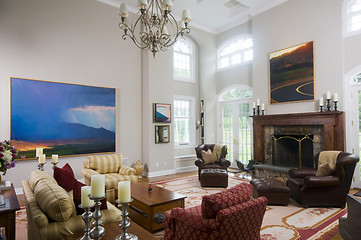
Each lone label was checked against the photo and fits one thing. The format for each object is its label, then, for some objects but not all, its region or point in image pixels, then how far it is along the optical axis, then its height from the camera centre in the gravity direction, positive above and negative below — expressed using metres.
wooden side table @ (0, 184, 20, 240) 2.16 -0.88
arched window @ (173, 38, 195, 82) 7.99 +2.30
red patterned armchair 1.92 -0.83
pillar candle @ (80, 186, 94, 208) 1.63 -0.52
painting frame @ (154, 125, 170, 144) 6.79 -0.24
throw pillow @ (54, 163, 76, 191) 2.97 -0.66
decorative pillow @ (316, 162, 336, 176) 4.07 -0.81
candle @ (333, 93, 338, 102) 5.05 +0.58
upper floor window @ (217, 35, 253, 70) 7.51 +2.49
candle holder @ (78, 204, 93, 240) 1.63 -0.66
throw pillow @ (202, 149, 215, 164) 6.12 -0.86
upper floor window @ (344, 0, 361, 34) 5.16 +2.45
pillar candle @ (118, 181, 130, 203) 1.61 -0.47
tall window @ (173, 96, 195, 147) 7.96 +0.14
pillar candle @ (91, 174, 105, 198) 1.52 -0.40
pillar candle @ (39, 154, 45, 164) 3.68 -0.52
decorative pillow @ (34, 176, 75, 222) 2.00 -0.68
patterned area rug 3.02 -1.46
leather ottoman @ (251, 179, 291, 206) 4.08 -1.23
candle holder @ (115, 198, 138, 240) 1.64 -0.73
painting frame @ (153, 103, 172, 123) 6.76 +0.38
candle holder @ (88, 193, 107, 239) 1.58 -0.73
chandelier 3.34 +1.64
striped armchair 4.24 -0.93
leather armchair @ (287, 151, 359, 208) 3.84 -1.05
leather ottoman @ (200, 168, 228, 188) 5.34 -1.26
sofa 1.96 -0.78
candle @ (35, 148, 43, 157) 3.89 -0.42
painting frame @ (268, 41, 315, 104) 5.69 +1.30
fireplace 5.16 -0.33
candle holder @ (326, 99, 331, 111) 5.17 +0.42
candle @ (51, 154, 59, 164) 3.81 -0.53
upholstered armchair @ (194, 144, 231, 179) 5.91 -0.92
